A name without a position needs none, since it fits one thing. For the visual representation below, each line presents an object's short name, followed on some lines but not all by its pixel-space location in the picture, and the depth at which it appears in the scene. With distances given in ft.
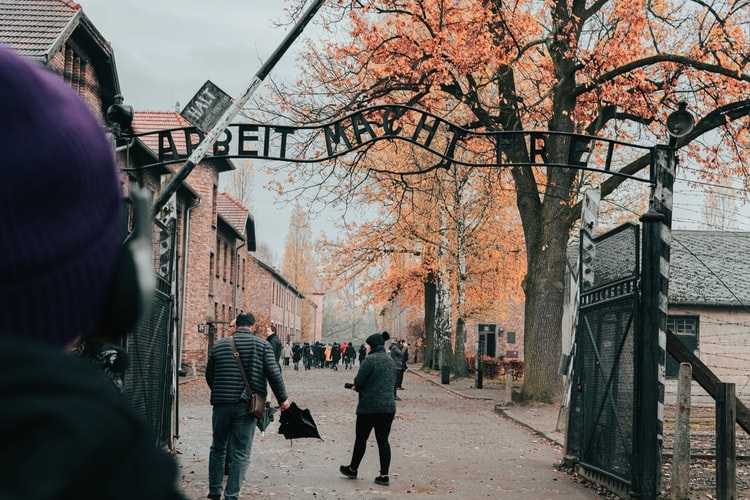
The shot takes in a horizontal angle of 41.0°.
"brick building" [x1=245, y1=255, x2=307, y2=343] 222.69
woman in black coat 39.91
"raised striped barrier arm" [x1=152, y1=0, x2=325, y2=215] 35.22
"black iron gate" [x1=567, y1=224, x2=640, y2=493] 34.68
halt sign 33.40
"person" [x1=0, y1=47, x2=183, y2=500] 2.55
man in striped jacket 32.63
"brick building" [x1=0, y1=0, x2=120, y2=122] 70.74
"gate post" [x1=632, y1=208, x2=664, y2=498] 32.55
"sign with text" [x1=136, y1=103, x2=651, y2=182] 38.81
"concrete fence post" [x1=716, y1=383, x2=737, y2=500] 32.55
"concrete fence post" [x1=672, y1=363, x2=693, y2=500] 33.78
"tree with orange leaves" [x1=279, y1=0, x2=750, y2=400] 67.05
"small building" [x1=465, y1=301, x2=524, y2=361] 192.44
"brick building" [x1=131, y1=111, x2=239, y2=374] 127.85
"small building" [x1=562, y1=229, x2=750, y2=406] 113.70
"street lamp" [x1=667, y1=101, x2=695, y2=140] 35.63
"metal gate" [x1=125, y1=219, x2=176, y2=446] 34.19
